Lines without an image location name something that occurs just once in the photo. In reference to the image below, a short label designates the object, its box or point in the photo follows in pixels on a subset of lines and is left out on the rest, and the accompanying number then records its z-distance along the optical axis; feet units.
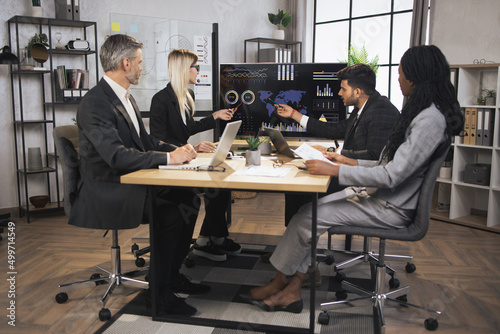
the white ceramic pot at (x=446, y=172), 15.03
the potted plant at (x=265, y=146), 10.38
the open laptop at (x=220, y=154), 8.05
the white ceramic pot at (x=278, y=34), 20.18
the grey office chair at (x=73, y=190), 8.30
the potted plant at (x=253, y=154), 8.76
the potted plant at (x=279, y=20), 19.93
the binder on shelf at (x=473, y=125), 13.94
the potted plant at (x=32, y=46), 14.17
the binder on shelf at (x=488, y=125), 13.64
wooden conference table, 6.88
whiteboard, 16.65
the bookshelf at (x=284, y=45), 19.86
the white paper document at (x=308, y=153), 8.01
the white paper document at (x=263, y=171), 7.61
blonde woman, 11.10
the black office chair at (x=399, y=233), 7.19
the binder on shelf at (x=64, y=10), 14.71
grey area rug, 7.72
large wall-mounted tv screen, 14.76
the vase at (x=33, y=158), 14.70
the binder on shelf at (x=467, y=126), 14.10
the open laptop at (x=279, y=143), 9.75
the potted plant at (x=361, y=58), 19.33
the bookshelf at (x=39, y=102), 14.40
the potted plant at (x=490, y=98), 13.67
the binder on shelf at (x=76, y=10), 14.84
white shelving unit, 13.65
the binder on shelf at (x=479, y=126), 13.78
